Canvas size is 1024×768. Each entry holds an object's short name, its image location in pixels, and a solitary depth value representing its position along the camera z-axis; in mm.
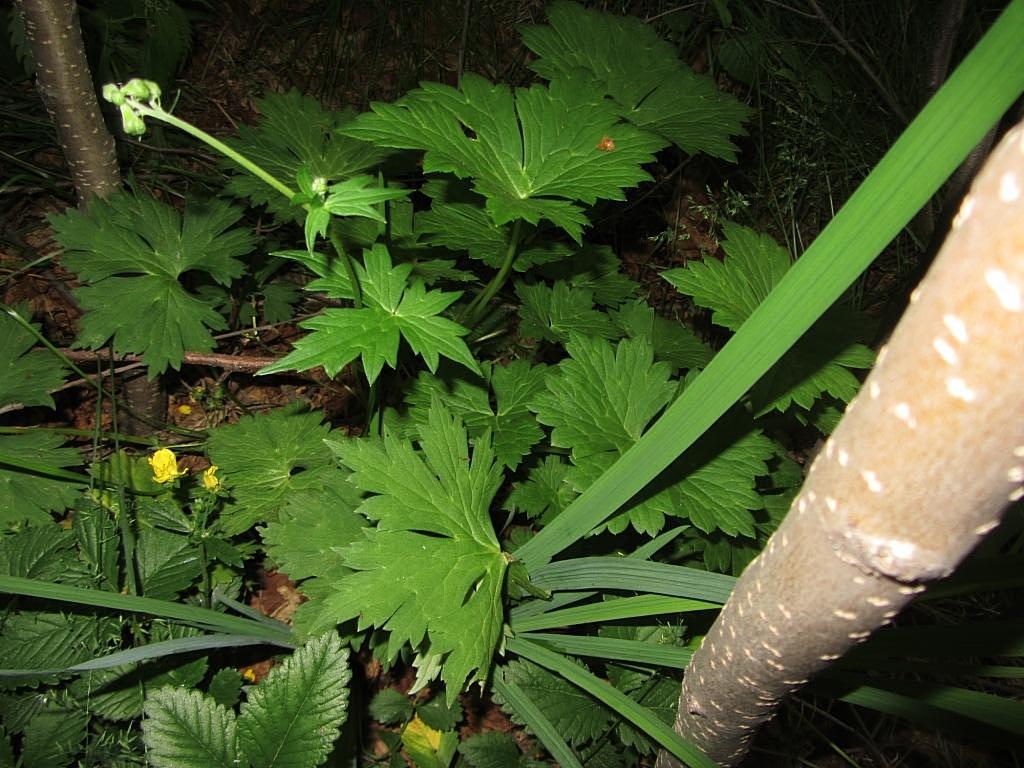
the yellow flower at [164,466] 446
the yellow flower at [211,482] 445
